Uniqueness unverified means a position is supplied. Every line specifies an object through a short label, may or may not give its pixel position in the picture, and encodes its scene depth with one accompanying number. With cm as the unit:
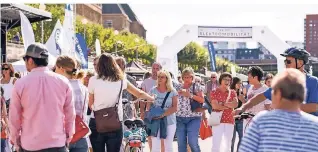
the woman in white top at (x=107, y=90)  783
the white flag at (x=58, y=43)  1752
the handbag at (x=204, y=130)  1208
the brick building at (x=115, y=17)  12862
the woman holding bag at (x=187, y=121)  1052
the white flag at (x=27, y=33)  1513
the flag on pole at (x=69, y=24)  1885
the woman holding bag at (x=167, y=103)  1008
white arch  2477
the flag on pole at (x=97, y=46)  2374
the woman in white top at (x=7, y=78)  1066
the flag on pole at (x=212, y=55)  3658
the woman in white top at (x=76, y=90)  689
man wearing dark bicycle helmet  686
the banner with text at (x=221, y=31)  2517
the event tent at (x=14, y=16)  2088
